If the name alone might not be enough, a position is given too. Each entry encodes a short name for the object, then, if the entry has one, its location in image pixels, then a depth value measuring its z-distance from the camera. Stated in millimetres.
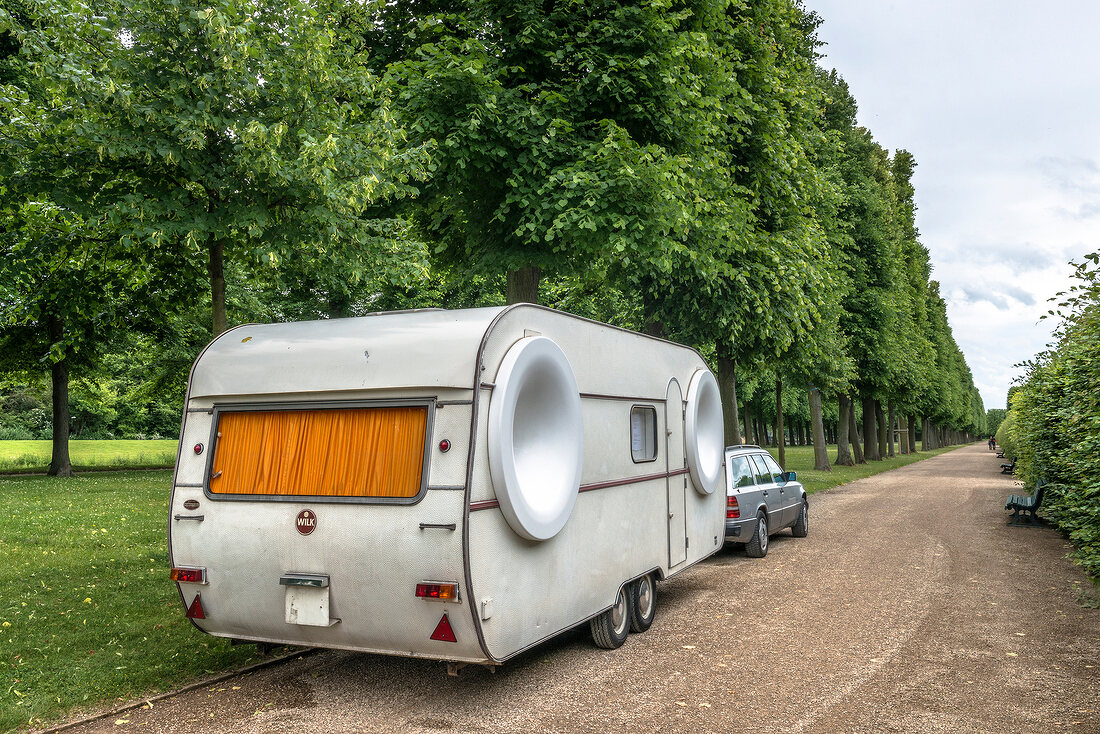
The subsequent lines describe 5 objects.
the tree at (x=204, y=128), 7223
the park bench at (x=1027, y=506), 15299
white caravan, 5188
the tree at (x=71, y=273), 9086
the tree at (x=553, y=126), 10320
